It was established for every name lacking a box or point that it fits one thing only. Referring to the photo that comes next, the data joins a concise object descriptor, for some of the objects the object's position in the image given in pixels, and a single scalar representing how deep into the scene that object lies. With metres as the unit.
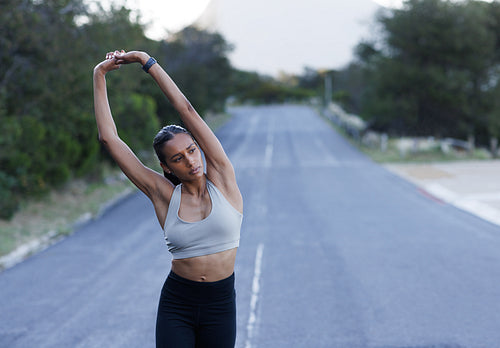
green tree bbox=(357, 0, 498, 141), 27.70
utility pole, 63.54
